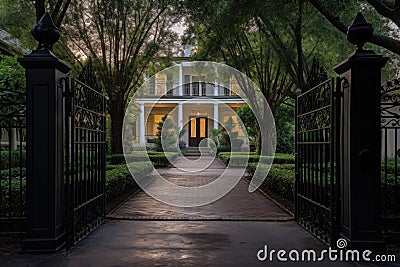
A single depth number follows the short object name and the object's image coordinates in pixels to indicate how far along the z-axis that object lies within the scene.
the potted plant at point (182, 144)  33.46
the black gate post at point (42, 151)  5.14
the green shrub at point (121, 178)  9.40
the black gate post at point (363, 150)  5.04
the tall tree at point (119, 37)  15.09
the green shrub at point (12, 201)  6.14
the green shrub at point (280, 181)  9.49
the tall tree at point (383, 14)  7.56
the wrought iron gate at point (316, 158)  5.39
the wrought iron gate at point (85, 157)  5.35
